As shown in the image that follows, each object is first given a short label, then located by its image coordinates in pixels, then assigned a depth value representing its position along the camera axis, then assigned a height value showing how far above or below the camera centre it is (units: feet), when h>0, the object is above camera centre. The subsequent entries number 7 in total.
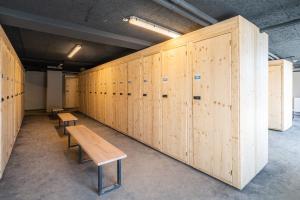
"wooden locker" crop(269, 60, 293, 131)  18.01 +0.51
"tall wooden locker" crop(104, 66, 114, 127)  19.52 +0.25
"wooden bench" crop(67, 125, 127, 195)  7.11 -2.48
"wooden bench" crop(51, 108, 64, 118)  26.54 -2.06
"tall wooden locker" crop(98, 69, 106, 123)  21.59 +0.15
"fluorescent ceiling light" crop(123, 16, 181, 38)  9.55 +4.56
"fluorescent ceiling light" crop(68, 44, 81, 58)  17.57 +5.78
